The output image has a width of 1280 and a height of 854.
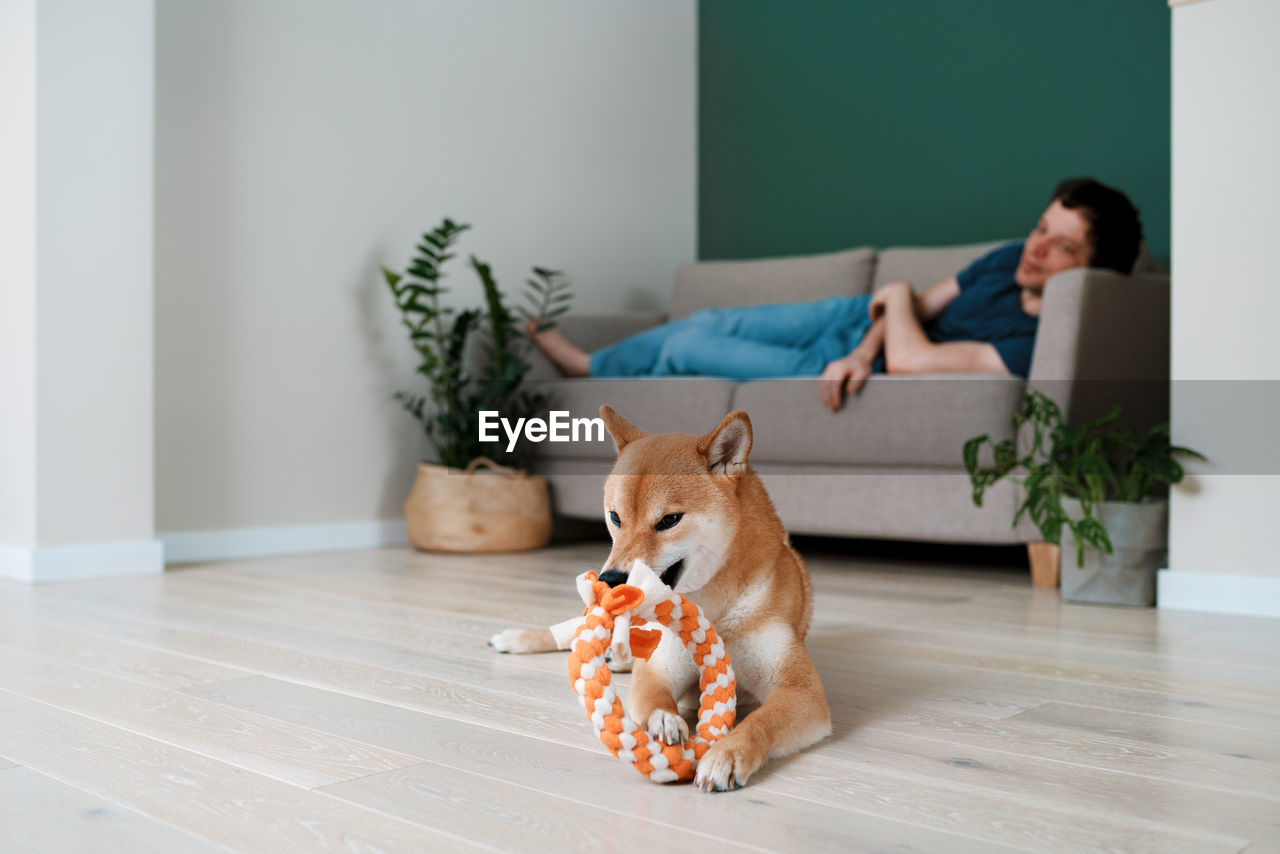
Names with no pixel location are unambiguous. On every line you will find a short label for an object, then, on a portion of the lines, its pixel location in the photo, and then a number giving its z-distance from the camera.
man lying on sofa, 2.71
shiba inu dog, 1.14
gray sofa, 2.54
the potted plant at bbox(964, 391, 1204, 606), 2.28
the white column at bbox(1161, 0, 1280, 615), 2.17
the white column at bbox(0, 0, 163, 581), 2.58
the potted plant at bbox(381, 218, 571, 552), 3.18
